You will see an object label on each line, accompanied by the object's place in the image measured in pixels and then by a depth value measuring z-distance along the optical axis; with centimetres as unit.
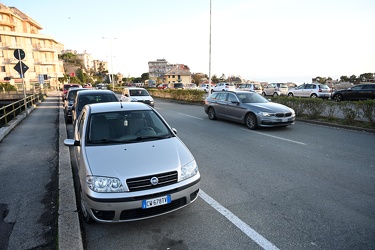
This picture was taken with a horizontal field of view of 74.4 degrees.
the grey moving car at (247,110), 951
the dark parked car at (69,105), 1142
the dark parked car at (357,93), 1855
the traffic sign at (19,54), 1251
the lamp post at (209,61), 2156
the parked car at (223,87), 3698
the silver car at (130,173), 297
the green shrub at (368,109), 939
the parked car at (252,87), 3224
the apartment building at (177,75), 9431
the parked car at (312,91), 2311
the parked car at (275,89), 2964
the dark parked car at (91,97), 924
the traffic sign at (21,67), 1268
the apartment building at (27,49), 5491
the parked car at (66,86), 2526
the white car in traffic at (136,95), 1618
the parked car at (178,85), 4664
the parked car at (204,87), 4219
